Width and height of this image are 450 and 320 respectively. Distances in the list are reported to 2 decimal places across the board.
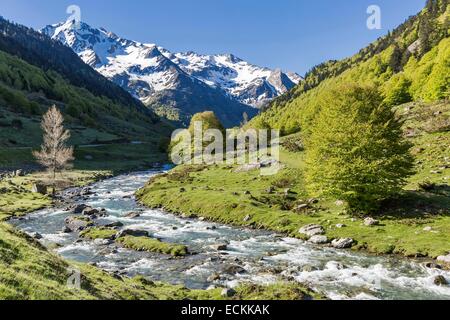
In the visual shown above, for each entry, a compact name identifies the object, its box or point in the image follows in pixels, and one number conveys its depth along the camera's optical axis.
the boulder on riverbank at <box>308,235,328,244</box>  40.09
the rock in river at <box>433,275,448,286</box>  27.83
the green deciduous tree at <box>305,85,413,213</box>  44.72
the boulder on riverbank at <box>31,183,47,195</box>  76.06
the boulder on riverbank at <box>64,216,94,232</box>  49.62
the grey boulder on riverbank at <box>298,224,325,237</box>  41.94
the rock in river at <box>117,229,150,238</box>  44.85
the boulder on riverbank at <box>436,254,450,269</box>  31.23
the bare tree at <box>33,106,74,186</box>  75.56
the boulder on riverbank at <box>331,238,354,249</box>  38.38
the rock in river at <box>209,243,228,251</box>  39.28
